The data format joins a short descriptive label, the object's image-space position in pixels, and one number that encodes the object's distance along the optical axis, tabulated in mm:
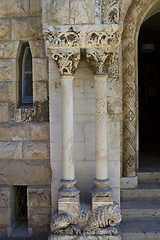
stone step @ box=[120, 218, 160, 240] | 3109
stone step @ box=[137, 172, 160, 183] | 4133
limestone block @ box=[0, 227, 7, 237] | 3461
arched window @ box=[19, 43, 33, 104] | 3641
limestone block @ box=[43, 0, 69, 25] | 2711
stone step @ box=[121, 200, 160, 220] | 3467
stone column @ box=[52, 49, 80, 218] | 2914
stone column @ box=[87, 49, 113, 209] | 2943
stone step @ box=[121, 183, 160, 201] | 3787
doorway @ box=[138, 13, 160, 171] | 7596
